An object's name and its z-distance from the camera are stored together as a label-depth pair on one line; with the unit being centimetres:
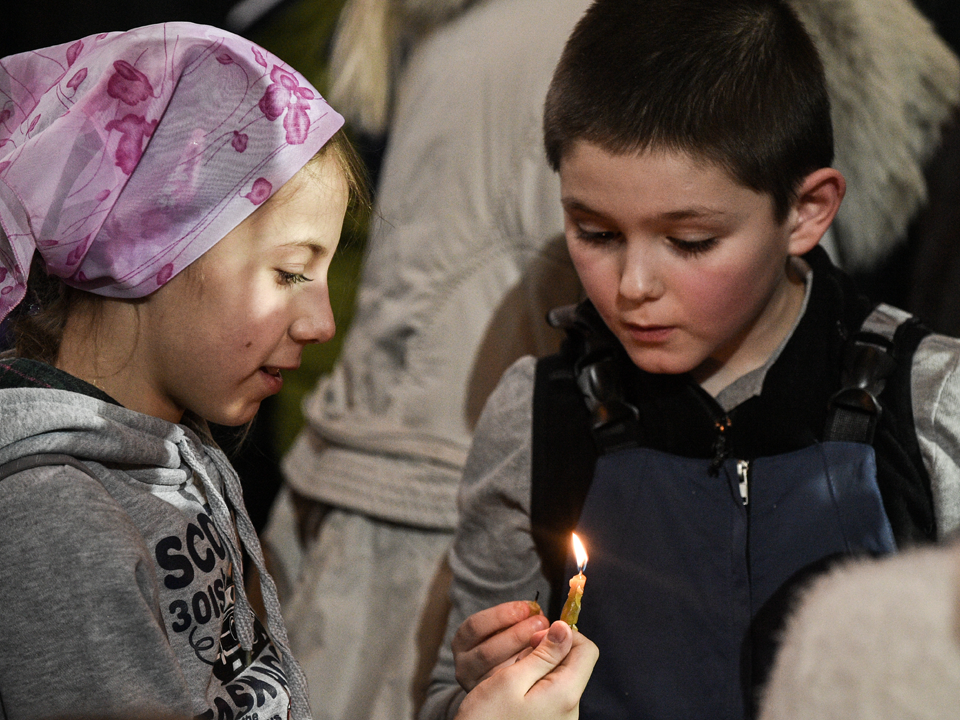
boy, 132
